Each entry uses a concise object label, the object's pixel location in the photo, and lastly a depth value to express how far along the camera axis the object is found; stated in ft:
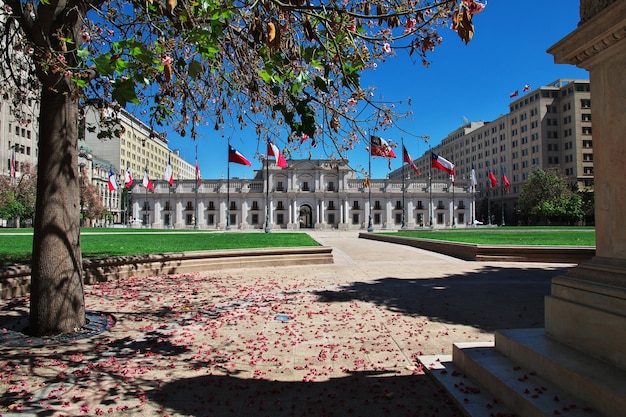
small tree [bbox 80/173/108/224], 207.00
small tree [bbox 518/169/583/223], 210.59
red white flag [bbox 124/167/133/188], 153.28
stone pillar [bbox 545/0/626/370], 9.83
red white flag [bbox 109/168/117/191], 160.76
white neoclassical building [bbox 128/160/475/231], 275.80
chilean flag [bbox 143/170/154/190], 167.59
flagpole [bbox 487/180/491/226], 317.79
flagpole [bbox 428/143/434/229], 252.13
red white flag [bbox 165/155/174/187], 168.25
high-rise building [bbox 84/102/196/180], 312.50
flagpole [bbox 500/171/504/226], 298.56
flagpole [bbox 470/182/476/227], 274.28
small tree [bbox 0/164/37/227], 166.71
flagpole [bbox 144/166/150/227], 267.02
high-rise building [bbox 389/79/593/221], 254.06
